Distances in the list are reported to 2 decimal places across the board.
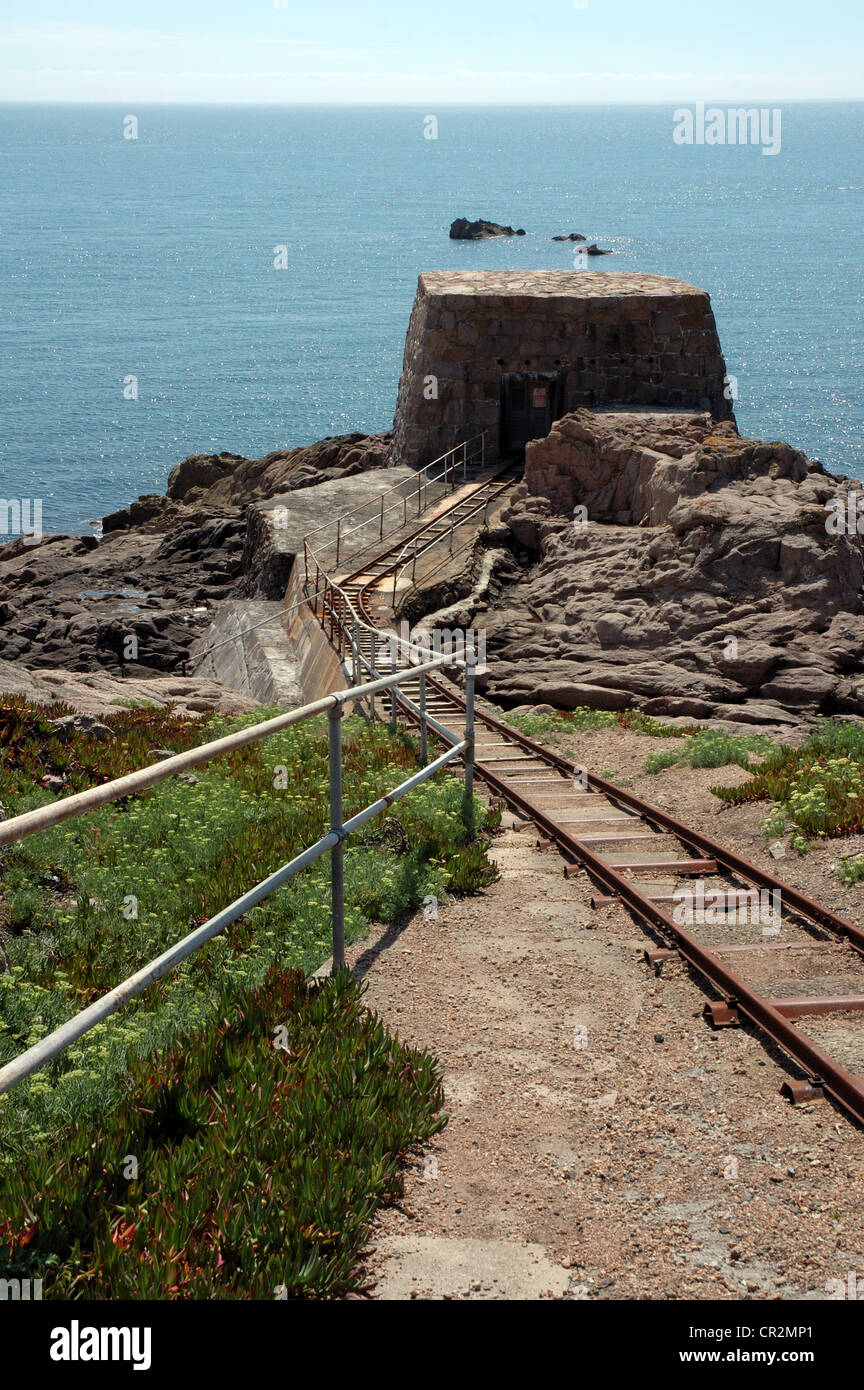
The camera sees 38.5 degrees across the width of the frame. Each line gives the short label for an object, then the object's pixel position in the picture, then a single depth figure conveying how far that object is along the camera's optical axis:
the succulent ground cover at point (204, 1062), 3.77
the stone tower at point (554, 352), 31.36
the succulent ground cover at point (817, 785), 9.59
